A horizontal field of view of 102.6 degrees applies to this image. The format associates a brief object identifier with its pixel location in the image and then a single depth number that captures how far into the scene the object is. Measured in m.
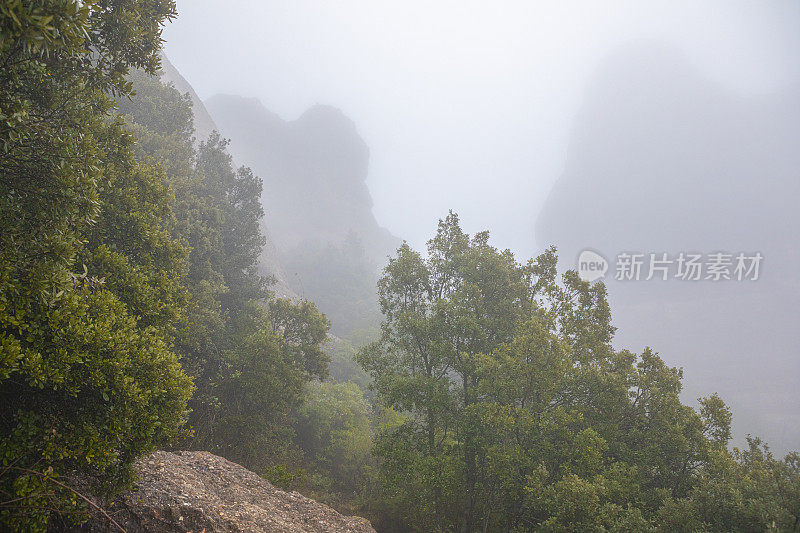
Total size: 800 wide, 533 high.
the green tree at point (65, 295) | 4.77
